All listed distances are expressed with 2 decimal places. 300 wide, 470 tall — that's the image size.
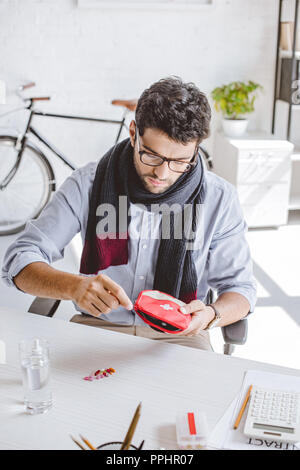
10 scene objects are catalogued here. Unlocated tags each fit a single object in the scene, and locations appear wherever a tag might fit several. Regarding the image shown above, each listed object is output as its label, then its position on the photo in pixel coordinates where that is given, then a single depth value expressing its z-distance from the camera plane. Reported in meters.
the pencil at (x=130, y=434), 1.01
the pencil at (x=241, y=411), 1.13
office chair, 1.57
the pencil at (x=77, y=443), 1.00
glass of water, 1.16
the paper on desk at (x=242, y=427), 1.08
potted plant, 3.96
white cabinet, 3.86
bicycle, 3.78
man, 1.64
